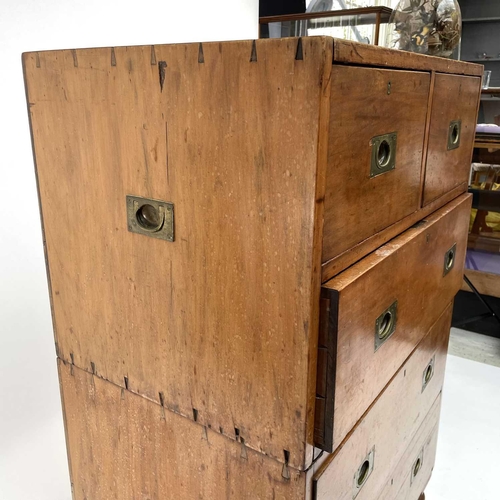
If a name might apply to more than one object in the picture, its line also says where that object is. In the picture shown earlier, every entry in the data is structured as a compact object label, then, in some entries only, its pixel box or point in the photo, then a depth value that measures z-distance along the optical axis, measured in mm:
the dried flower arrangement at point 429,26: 1042
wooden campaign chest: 575
